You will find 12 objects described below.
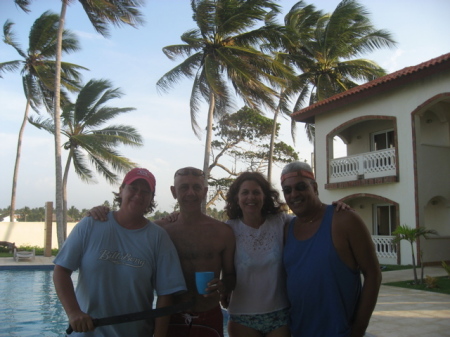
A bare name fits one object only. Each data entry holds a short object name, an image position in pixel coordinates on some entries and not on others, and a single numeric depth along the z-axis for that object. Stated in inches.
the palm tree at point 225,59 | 690.2
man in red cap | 96.9
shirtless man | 116.6
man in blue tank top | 101.4
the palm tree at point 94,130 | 788.6
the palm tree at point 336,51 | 767.7
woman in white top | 117.0
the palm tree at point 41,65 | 866.1
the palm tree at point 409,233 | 387.2
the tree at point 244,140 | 1065.5
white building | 552.1
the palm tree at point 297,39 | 817.5
